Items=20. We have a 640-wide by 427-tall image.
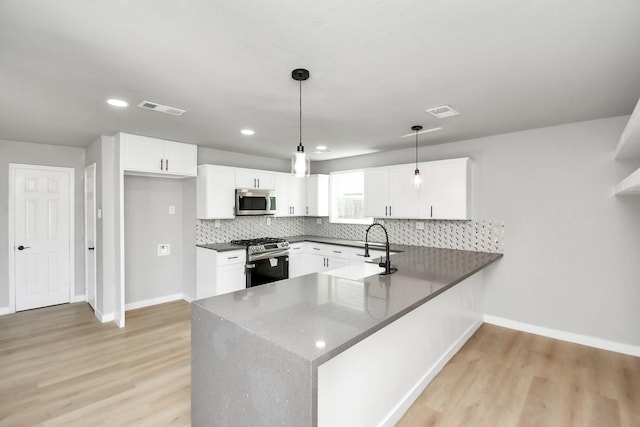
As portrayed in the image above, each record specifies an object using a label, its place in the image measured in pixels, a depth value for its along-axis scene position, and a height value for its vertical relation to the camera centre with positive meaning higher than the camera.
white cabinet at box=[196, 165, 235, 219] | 4.34 +0.26
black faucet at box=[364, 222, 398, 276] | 2.52 -0.48
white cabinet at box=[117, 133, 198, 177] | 3.74 +0.71
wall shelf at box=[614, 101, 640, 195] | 1.95 +0.52
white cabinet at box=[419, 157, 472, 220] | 3.80 +0.26
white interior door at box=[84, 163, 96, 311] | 4.28 -0.29
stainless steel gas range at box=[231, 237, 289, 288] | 4.39 -0.75
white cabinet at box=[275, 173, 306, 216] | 5.30 +0.27
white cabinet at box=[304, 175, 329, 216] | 5.60 +0.27
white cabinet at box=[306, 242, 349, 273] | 4.81 -0.78
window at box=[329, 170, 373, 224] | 5.43 +0.22
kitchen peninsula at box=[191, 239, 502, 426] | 1.30 -0.73
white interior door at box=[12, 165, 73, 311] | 4.30 -0.37
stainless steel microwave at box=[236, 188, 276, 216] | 4.62 +0.13
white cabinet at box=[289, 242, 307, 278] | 5.10 -0.83
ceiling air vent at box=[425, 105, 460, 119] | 2.81 +0.93
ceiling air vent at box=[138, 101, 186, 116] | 2.72 +0.95
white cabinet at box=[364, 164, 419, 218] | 4.30 +0.25
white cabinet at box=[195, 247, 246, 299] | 4.14 -0.86
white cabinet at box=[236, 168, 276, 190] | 4.71 +0.50
